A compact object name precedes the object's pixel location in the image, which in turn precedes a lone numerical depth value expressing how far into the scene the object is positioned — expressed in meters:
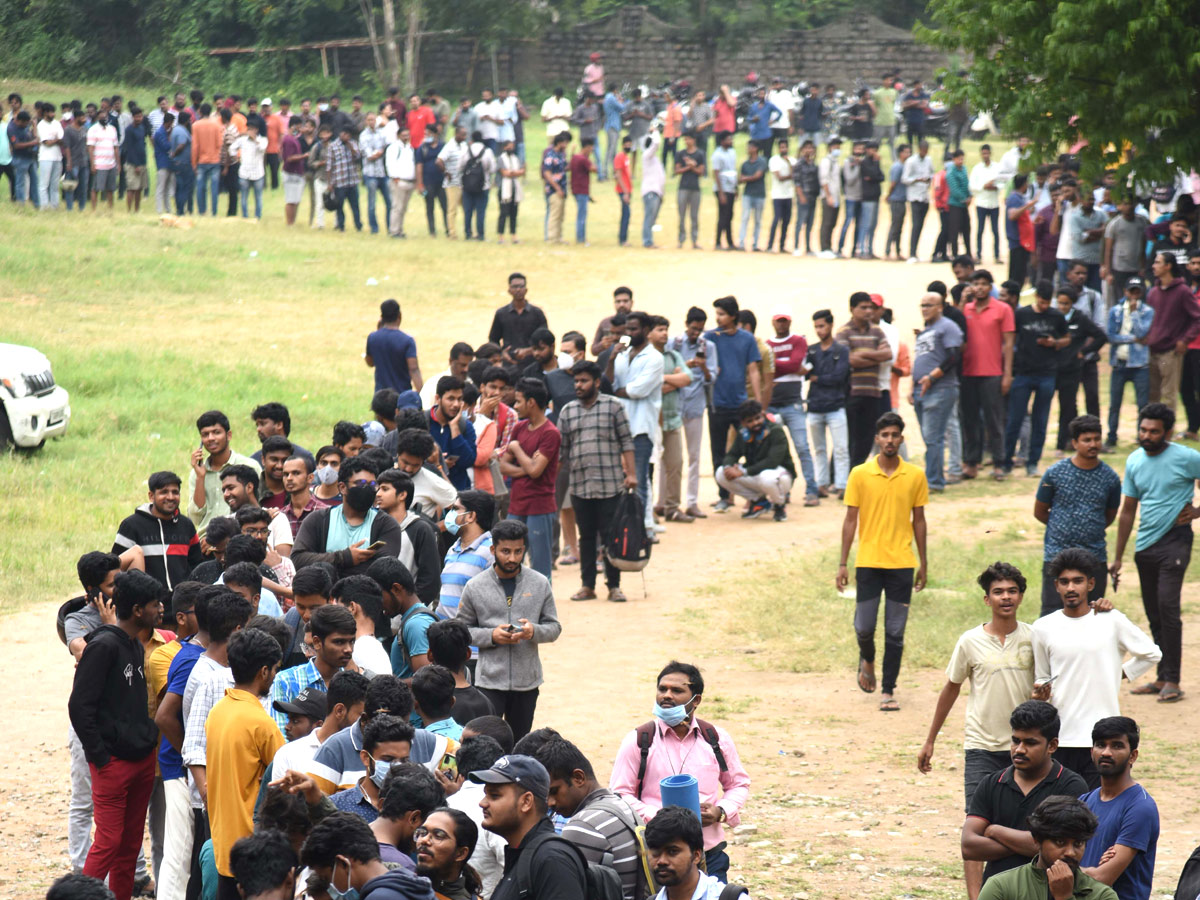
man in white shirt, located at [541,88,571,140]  67.12
